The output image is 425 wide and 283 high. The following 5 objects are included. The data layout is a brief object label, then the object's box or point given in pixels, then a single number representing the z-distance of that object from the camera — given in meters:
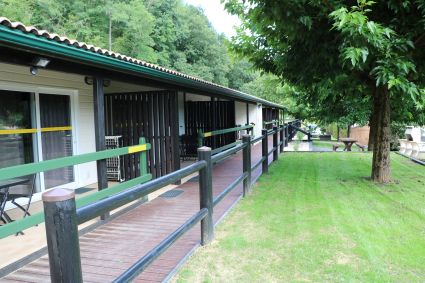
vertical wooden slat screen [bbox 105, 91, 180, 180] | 7.79
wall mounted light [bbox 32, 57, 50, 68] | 4.10
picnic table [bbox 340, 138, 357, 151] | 16.19
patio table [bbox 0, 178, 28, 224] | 4.27
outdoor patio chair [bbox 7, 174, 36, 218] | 5.77
